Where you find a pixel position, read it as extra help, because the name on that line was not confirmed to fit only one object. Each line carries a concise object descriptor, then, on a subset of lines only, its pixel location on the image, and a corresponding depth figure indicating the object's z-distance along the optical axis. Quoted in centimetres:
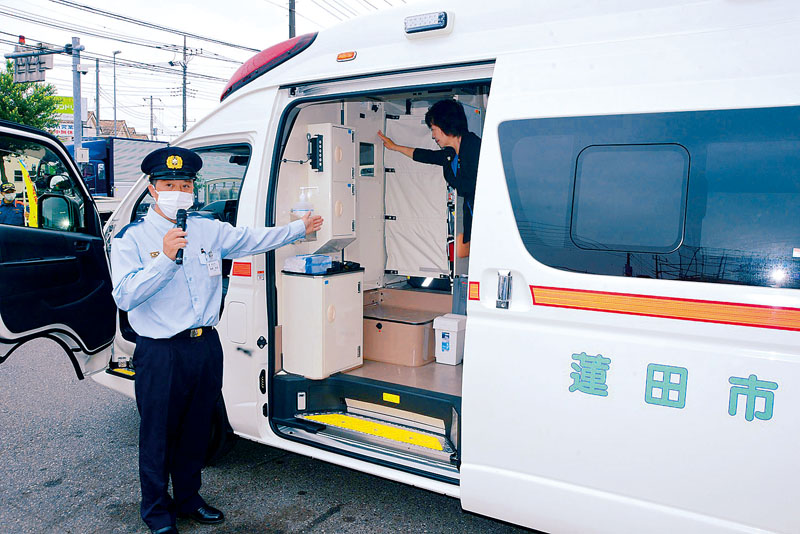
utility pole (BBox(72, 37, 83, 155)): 2033
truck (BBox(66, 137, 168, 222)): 1709
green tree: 2488
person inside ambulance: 386
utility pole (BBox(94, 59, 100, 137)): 3678
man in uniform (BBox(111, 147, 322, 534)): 298
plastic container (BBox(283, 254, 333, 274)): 366
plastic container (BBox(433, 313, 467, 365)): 411
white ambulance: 214
